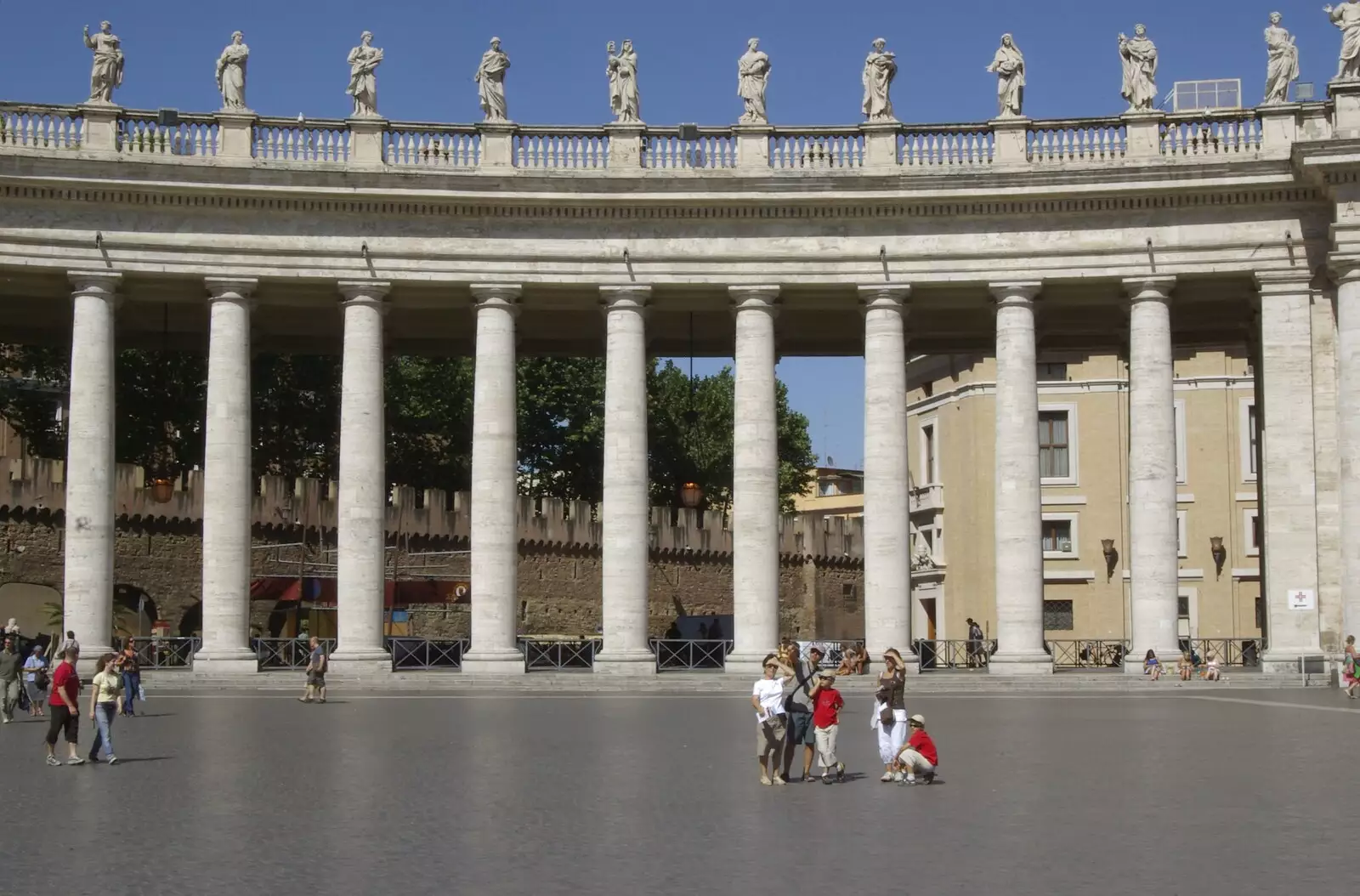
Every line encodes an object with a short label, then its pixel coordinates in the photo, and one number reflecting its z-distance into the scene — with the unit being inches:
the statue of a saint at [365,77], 2105.1
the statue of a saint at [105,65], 2070.6
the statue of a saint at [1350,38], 2009.1
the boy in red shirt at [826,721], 1047.6
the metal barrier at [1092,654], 2493.1
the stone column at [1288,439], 2025.1
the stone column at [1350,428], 1959.9
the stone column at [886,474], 2070.6
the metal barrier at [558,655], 2133.4
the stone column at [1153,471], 2038.6
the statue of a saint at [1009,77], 2108.8
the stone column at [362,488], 2042.3
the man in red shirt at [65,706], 1148.5
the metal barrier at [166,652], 2185.0
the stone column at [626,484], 2071.9
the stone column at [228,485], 2028.8
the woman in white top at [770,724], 1023.0
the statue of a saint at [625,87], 2126.0
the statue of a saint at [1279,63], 2049.7
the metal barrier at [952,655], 2304.4
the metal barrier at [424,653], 2159.2
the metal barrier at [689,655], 2185.0
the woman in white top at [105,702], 1165.1
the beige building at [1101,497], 3208.7
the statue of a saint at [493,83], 2123.5
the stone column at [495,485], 2065.7
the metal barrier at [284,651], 2160.4
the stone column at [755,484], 2069.4
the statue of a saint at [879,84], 2126.0
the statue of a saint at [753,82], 2133.4
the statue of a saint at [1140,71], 2084.2
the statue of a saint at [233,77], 2084.2
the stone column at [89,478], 2006.6
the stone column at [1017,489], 2054.6
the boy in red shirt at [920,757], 1003.9
